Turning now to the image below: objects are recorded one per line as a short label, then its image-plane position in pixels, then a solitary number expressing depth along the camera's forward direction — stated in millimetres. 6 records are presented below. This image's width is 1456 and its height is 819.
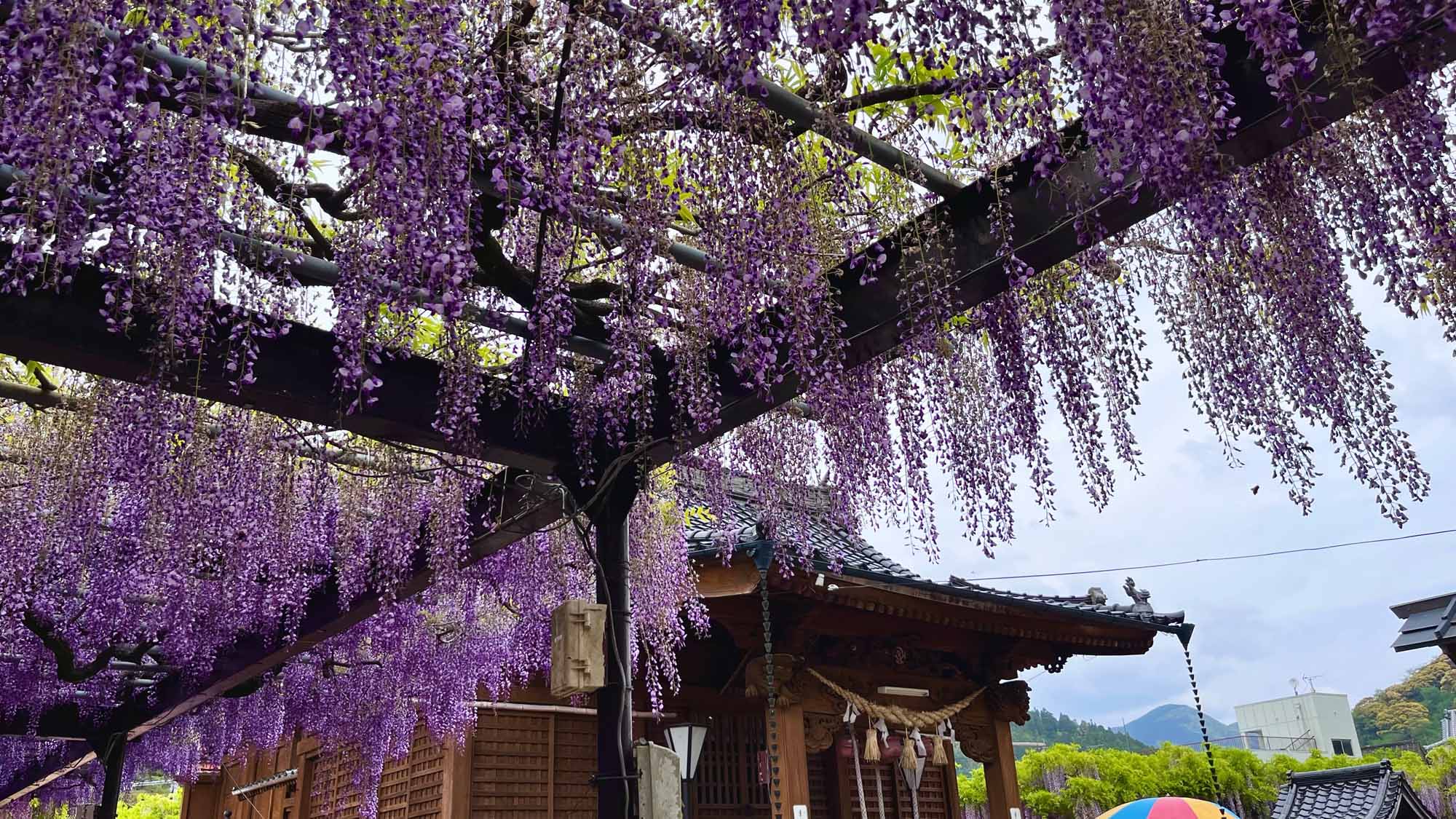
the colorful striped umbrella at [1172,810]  6289
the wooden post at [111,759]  8133
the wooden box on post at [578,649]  3381
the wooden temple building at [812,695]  6512
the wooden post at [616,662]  3344
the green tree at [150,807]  16844
